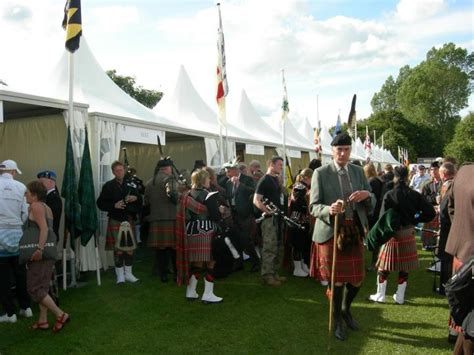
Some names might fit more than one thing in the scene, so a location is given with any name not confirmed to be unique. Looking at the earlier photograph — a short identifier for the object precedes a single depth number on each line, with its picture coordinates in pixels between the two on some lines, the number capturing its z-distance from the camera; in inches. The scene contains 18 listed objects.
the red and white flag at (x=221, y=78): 402.6
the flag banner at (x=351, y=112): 333.1
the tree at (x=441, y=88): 2148.1
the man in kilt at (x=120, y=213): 259.0
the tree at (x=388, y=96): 2682.1
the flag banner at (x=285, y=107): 546.3
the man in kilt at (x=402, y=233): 197.5
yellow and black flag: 249.8
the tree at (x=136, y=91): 1663.4
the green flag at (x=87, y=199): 247.4
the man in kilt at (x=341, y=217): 157.6
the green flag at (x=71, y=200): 241.6
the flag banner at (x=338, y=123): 614.5
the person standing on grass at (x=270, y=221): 241.6
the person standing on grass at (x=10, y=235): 187.2
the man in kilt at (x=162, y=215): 267.7
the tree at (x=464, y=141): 1846.7
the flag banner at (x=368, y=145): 962.1
